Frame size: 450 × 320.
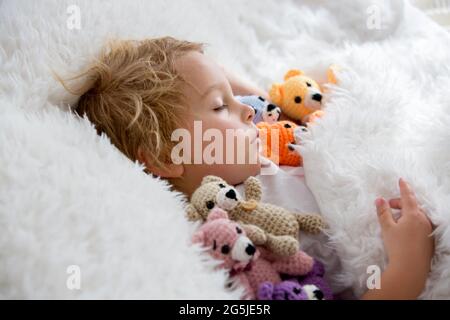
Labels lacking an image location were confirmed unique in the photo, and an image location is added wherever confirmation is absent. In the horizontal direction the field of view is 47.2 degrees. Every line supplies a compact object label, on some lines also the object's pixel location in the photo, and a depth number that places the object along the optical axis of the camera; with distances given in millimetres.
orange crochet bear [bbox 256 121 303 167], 1013
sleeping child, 915
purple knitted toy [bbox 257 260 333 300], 693
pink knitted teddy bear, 707
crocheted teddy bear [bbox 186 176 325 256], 783
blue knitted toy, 1095
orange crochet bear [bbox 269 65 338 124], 1097
